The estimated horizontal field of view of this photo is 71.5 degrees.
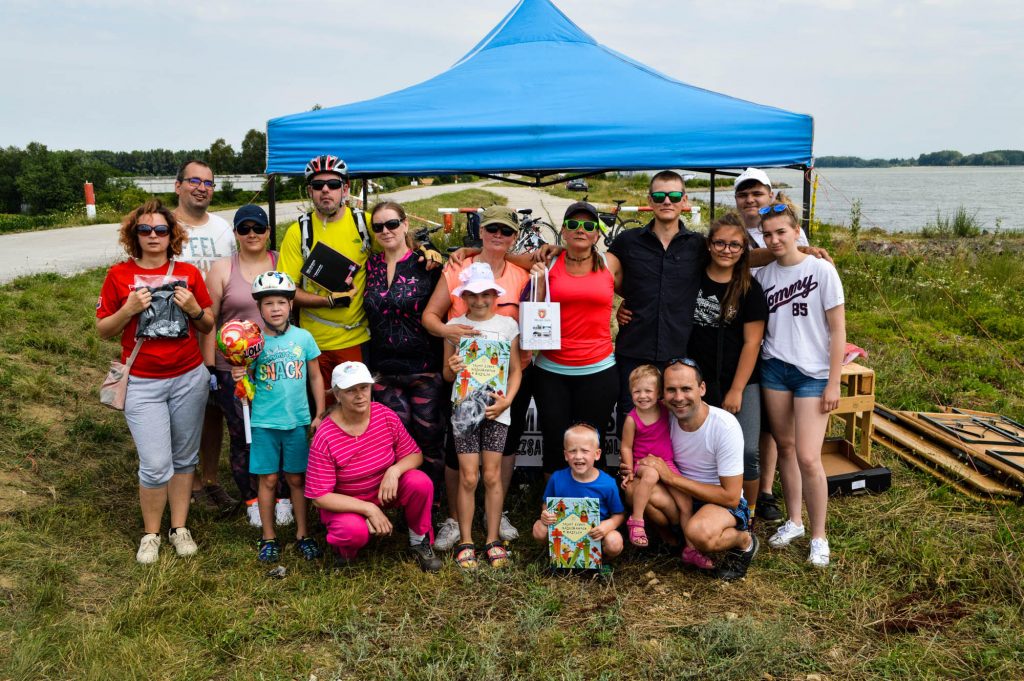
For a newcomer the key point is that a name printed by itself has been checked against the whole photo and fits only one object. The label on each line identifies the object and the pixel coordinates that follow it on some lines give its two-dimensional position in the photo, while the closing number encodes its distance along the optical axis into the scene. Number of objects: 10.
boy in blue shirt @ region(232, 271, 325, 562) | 3.54
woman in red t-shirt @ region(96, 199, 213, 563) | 3.44
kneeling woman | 3.48
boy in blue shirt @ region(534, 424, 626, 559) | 3.41
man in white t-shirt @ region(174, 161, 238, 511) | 3.93
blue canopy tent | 4.29
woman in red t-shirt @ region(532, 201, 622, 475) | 3.51
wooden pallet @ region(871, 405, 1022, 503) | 4.29
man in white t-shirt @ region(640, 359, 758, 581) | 3.38
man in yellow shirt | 3.78
